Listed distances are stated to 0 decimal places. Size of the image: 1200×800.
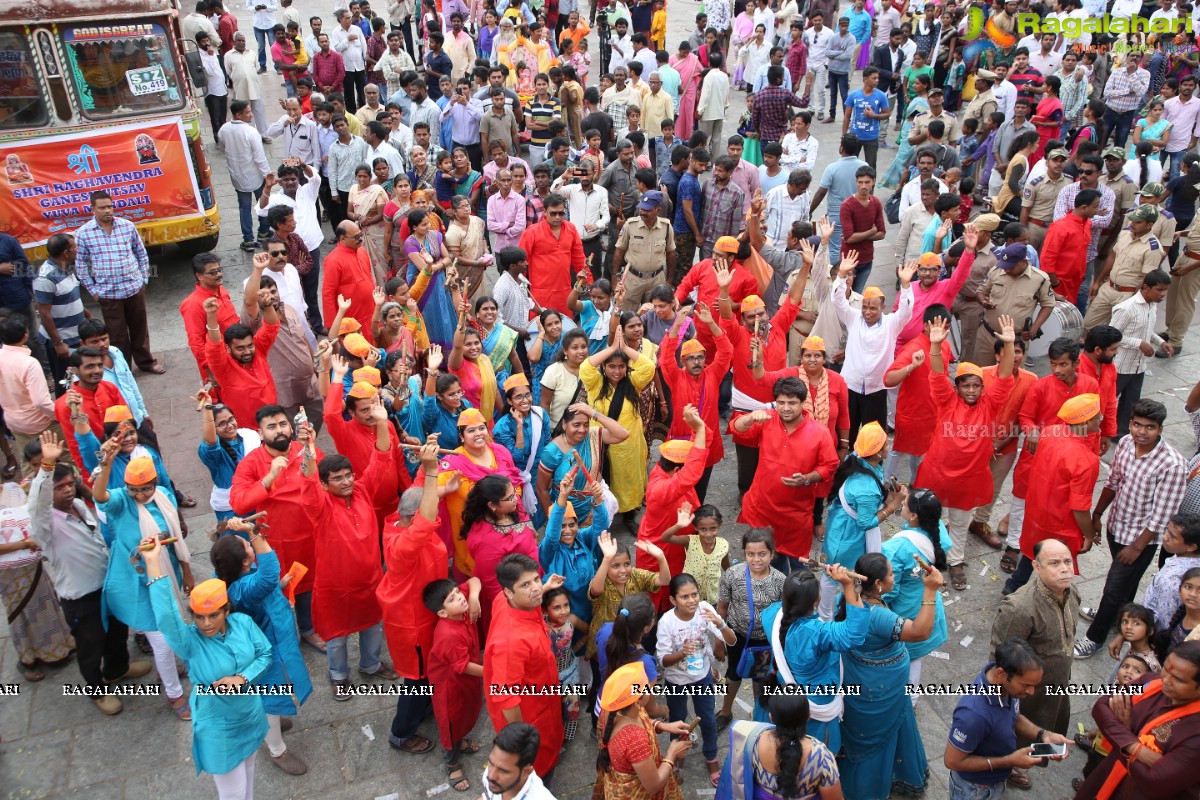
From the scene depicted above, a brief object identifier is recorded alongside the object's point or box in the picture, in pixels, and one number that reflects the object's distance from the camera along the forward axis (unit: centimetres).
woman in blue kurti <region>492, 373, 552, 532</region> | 631
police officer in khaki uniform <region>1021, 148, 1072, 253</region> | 985
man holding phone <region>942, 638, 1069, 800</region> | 436
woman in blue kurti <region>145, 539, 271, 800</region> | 453
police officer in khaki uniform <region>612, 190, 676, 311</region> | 875
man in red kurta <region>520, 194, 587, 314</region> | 857
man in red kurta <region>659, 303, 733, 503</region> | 666
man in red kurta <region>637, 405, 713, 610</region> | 569
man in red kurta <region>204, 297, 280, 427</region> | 675
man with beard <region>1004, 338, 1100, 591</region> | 642
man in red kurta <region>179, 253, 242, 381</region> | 694
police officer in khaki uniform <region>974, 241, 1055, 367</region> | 807
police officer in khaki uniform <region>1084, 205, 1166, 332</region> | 852
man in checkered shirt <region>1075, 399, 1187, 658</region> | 583
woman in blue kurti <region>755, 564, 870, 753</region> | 456
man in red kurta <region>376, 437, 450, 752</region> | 496
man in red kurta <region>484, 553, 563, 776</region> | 460
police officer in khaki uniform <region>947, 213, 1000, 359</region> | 806
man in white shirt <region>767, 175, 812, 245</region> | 923
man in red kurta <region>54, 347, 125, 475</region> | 636
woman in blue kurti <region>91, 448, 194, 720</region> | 531
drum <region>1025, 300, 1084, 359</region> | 886
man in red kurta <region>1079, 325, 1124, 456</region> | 651
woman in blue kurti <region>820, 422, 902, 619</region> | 559
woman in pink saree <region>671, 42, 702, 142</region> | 1346
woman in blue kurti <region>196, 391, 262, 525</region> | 594
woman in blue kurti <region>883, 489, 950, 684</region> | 510
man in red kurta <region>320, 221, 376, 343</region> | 795
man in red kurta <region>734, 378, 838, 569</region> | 601
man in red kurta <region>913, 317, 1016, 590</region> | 653
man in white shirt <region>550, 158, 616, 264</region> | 946
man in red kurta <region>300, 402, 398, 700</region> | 537
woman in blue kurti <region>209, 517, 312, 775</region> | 486
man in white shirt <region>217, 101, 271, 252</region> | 1104
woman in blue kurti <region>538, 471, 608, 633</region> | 519
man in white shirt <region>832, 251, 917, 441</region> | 716
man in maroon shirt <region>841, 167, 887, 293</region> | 924
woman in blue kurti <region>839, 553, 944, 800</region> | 464
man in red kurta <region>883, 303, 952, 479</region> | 695
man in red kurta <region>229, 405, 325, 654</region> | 555
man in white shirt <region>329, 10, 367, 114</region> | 1531
